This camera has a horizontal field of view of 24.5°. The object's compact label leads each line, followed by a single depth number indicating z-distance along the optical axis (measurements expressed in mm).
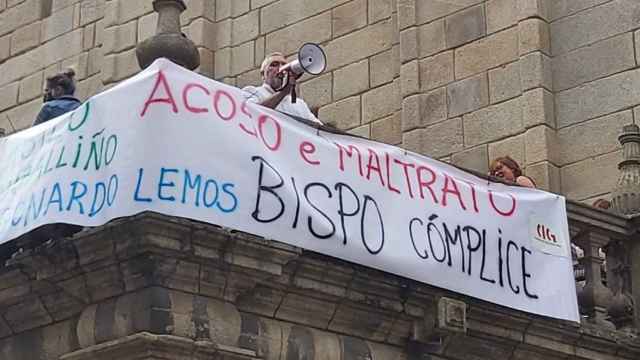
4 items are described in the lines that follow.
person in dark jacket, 10477
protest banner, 9016
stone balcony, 8703
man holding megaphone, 10055
